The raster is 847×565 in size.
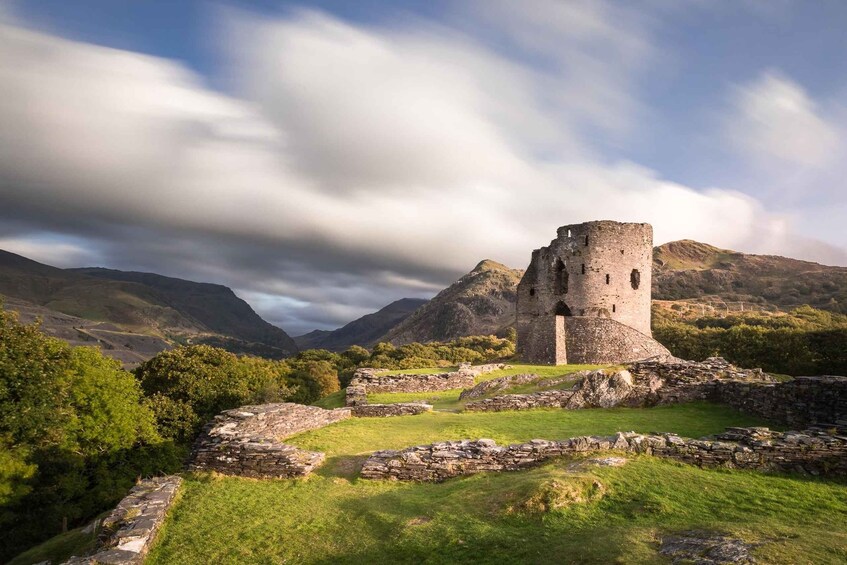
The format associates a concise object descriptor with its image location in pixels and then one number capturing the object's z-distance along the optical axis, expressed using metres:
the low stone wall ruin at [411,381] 29.46
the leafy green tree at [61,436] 21.62
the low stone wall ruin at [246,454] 13.99
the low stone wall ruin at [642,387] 20.59
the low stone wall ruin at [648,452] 11.59
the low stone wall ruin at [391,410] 22.89
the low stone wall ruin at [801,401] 15.30
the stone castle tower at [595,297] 32.69
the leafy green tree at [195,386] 33.12
